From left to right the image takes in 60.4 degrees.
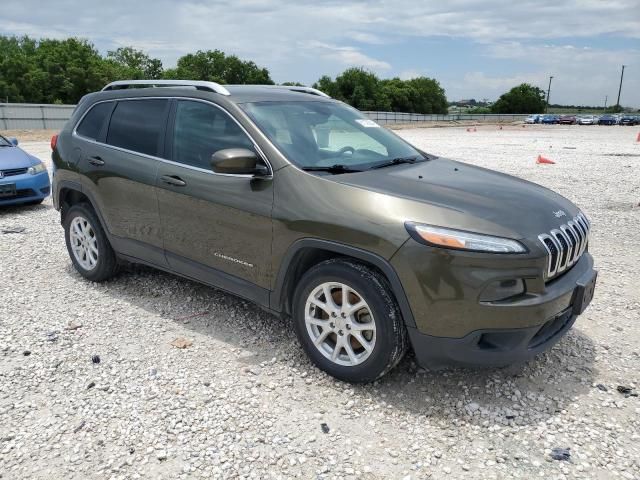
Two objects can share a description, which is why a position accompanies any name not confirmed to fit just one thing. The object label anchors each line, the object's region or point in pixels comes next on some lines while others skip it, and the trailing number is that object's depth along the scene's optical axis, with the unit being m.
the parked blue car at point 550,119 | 74.88
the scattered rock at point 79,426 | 3.07
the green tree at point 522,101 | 113.69
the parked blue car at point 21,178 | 8.20
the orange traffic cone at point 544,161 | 15.35
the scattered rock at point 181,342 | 4.08
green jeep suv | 3.01
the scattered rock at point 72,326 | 4.36
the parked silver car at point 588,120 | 70.94
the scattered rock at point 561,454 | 2.84
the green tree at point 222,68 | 90.81
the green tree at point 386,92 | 83.12
